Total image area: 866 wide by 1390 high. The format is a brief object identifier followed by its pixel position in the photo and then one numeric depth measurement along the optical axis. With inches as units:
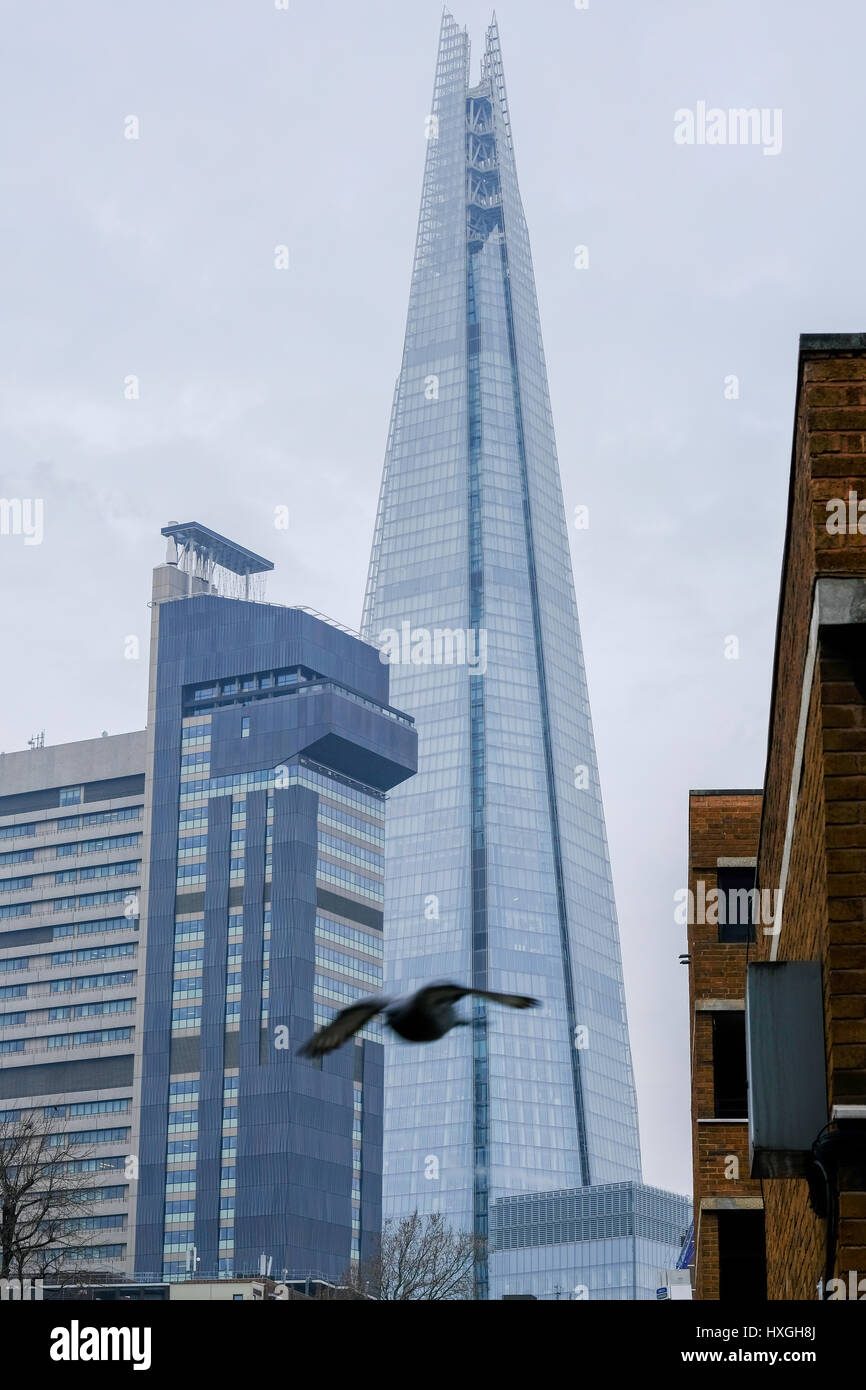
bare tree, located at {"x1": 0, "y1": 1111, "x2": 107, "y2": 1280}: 2455.7
